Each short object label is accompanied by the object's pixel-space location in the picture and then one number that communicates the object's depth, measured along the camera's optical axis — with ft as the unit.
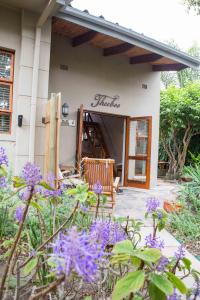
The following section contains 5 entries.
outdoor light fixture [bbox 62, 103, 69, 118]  19.03
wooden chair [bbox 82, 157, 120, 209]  13.66
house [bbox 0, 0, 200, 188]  14.37
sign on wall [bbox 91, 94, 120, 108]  21.00
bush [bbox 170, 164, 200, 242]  10.45
